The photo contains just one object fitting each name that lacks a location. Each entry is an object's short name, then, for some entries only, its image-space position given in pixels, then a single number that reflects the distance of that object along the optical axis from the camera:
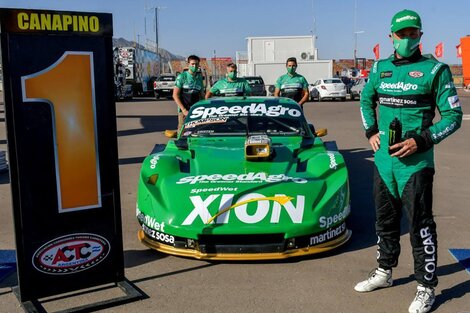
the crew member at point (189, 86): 9.47
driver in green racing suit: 3.52
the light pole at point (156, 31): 63.10
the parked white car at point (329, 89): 29.61
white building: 31.23
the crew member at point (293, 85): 10.40
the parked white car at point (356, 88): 30.45
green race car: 4.42
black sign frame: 3.41
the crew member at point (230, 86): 9.96
